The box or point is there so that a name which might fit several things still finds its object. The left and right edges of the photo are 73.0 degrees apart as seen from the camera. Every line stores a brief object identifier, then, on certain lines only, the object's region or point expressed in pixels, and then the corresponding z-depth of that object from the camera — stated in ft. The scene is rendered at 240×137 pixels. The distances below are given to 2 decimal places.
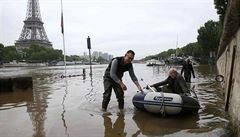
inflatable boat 13.57
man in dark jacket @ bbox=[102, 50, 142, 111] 14.85
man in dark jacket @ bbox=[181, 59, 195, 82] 30.36
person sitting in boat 15.32
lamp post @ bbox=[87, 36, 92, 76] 48.75
